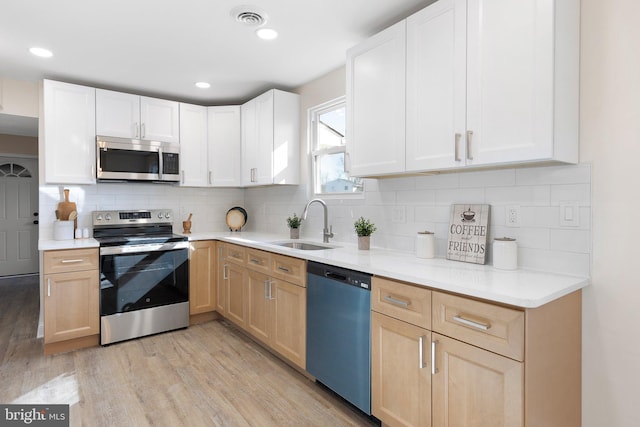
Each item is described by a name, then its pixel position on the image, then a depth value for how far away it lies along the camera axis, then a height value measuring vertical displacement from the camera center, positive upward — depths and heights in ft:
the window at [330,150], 10.39 +1.76
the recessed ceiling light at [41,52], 9.05 +3.99
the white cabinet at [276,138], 11.49 +2.31
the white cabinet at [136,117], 11.24 +3.01
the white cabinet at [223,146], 13.19 +2.31
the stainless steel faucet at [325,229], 10.16 -0.56
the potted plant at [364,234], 8.71 -0.59
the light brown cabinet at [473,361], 4.42 -2.09
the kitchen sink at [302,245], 10.16 -1.03
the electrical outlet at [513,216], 6.25 -0.11
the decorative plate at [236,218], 14.21 -0.35
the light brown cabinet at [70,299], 9.56 -2.45
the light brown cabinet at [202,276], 11.84 -2.23
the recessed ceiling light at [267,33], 8.15 +4.02
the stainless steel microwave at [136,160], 11.12 +1.58
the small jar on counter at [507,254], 6.04 -0.74
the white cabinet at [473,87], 5.05 +1.99
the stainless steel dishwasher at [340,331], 6.51 -2.37
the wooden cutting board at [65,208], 11.19 +0.03
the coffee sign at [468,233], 6.62 -0.45
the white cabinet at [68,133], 10.40 +2.23
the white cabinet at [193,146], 12.72 +2.26
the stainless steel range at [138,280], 10.28 -2.11
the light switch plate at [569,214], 5.54 -0.07
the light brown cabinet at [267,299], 8.23 -2.35
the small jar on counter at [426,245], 7.32 -0.72
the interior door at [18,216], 18.99 -0.38
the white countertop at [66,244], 9.52 -0.97
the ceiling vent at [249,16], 7.27 +4.00
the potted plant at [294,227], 11.31 -0.56
